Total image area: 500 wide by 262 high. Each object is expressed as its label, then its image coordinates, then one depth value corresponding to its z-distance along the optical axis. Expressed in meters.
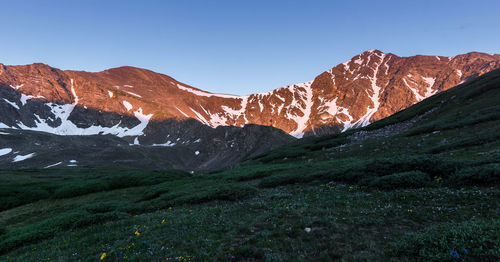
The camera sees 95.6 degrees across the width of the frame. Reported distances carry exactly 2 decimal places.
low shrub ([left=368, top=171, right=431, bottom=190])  15.96
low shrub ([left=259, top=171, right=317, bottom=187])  24.98
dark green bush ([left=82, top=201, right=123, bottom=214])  21.58
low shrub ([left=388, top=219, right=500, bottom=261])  6.56
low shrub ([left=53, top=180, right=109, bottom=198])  39.14
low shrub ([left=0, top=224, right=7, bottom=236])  19.60
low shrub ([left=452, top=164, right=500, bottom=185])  13.42
